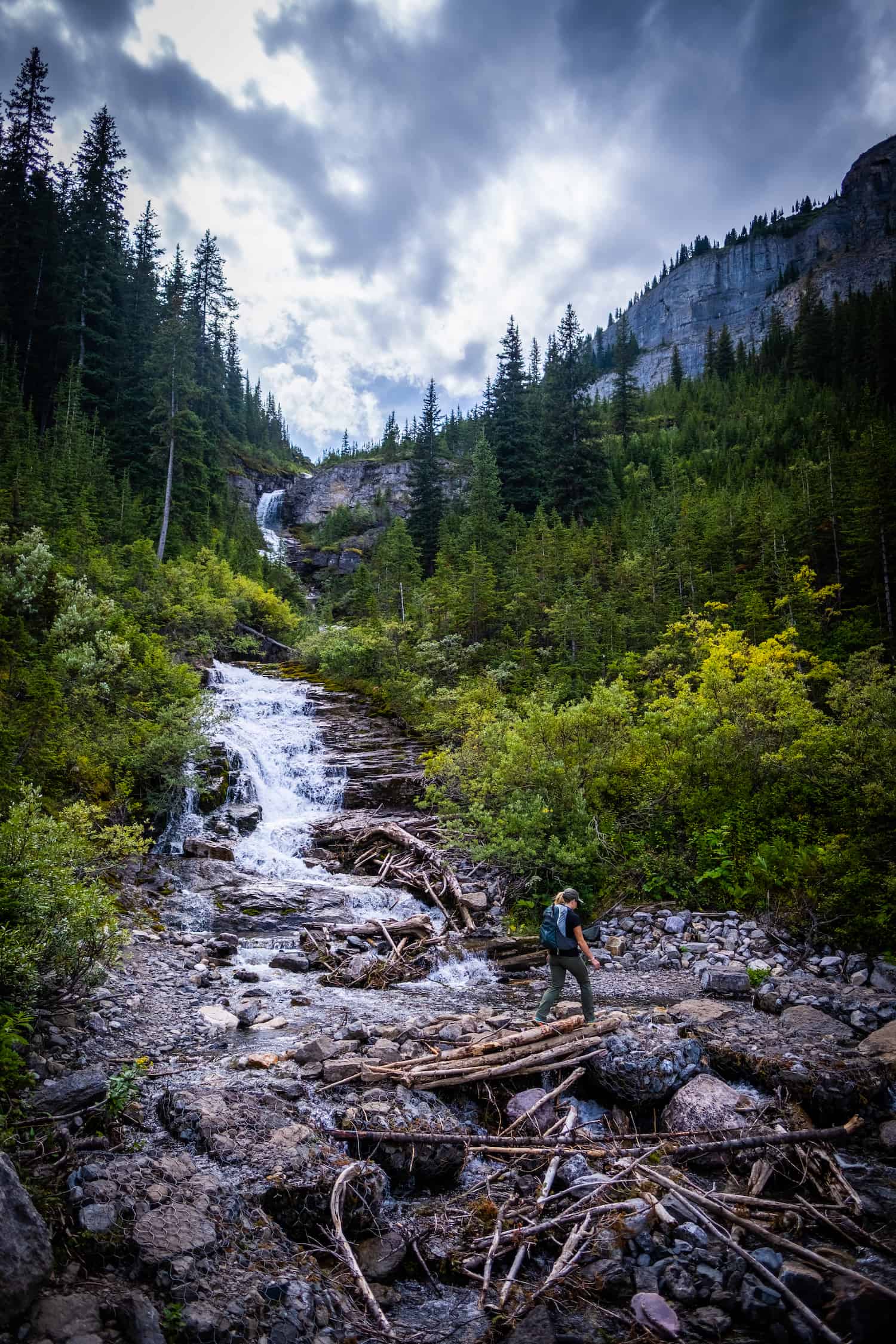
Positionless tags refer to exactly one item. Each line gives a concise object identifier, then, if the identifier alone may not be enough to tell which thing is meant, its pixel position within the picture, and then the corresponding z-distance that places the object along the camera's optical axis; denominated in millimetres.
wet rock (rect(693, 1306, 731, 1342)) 4004
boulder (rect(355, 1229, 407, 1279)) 4531
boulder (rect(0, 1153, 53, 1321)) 3223
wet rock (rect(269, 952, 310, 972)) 11516
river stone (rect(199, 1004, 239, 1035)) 8430
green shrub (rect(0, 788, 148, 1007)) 6316
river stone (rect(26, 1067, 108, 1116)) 5133
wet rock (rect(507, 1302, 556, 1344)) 3934
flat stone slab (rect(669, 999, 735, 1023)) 8492
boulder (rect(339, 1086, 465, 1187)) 5465
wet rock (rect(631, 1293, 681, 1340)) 3979
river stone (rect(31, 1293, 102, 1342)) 3201
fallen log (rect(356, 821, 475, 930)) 15125
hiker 8133
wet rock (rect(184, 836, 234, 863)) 16719
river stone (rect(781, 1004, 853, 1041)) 7992
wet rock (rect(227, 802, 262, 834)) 18766
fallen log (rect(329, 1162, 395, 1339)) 3943
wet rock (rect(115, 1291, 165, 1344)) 3289
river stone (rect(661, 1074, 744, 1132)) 6055
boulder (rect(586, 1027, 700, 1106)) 6629
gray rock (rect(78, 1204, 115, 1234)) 3947
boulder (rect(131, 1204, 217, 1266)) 3881
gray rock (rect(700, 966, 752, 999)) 10031
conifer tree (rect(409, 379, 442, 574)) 48750
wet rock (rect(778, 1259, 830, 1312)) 4102
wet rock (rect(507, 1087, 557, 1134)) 6160
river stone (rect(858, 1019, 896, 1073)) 6820
